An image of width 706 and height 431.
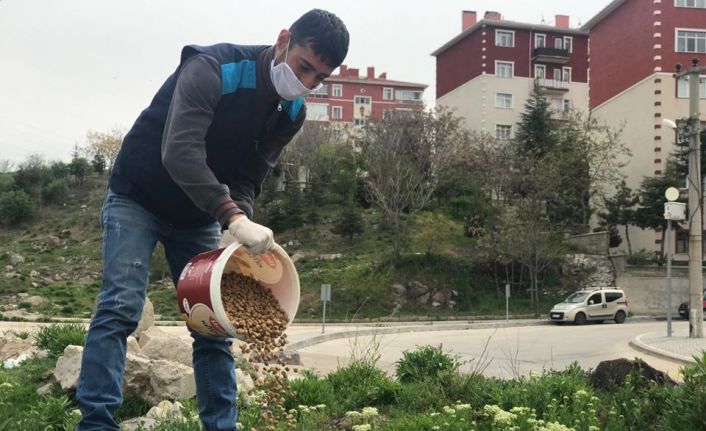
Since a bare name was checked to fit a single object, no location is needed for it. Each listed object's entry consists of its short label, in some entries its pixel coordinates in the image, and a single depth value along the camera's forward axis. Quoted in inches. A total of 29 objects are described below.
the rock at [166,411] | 147.8
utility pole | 665.0
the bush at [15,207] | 1595.7
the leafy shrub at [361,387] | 185.2
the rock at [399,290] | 1141.7
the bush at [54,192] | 1729.8
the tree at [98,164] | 1931.6
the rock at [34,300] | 997.2
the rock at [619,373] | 181.2
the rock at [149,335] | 252.9
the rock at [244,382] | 181.2
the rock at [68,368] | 182.9
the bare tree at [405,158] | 1245.1
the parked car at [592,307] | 1008.2
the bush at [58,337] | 249.4
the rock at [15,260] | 1277.1
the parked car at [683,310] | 1149.1
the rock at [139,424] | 135.0
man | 100.0
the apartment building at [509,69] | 1939.0
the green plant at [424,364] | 222.4
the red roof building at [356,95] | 2711.6
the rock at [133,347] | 225.7
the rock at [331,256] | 1279.5
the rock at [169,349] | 237.7
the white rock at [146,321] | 282.0
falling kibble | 98.8
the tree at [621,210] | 1382.9
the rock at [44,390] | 182.4
